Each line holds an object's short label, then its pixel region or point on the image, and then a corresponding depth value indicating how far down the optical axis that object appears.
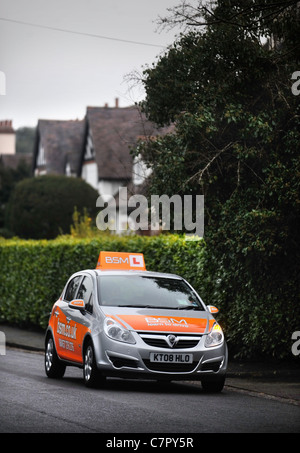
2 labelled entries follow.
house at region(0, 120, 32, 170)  114.88
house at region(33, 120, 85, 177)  71.44
